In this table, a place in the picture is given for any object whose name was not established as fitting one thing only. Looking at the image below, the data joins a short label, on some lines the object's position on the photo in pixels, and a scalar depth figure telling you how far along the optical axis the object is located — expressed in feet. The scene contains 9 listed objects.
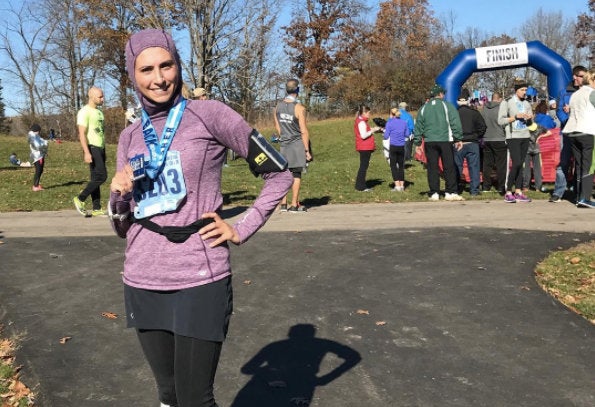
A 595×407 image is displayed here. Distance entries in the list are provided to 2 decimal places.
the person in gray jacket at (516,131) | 36.47
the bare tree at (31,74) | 159.94
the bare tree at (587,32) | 186.02
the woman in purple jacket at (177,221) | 7.59
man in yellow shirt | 31.01
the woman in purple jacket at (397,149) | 43.68
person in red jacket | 43.50
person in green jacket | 36.70
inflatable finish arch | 53.21
